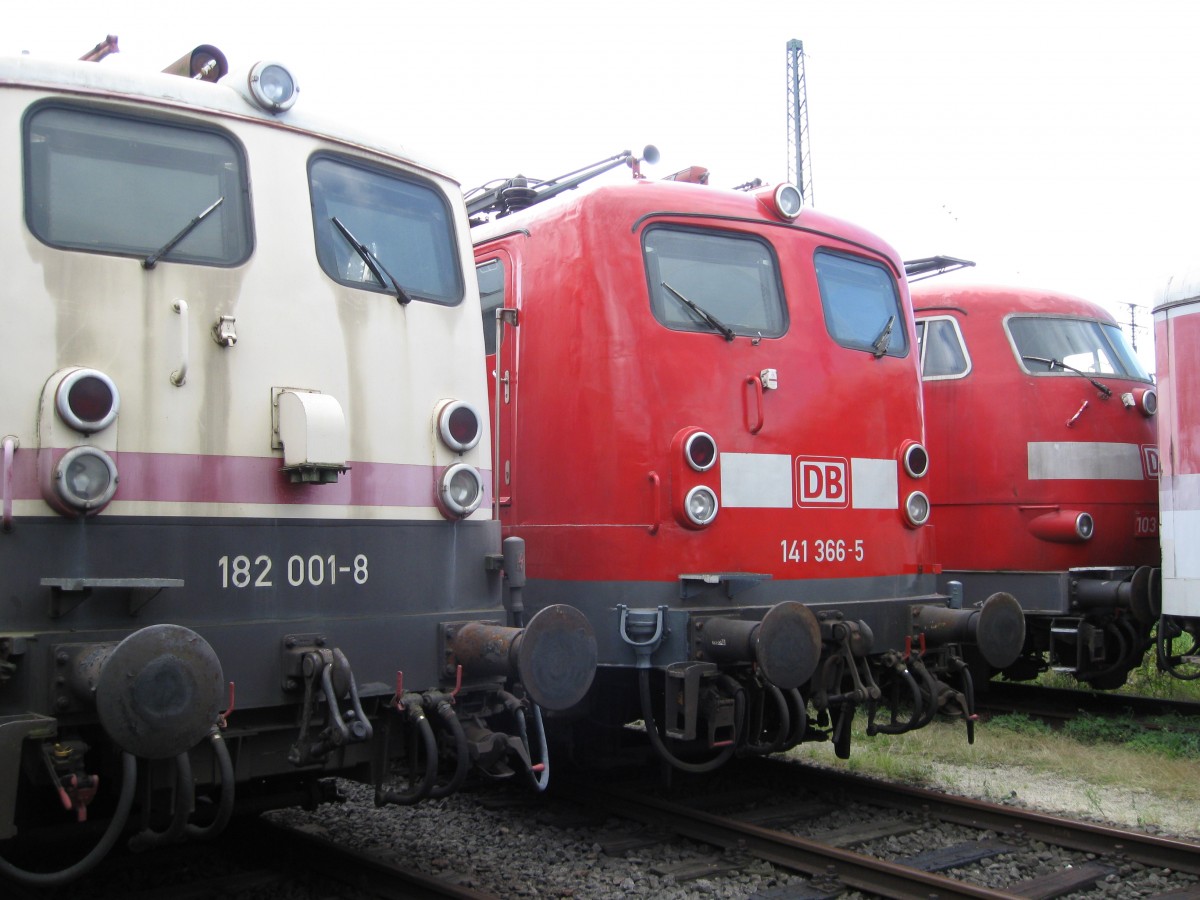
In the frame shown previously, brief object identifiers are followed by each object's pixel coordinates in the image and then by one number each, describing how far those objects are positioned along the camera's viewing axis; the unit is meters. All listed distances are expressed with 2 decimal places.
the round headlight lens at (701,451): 5.84
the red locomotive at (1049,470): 8.88
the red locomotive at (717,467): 5.76
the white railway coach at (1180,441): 7.93
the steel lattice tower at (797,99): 26.47
